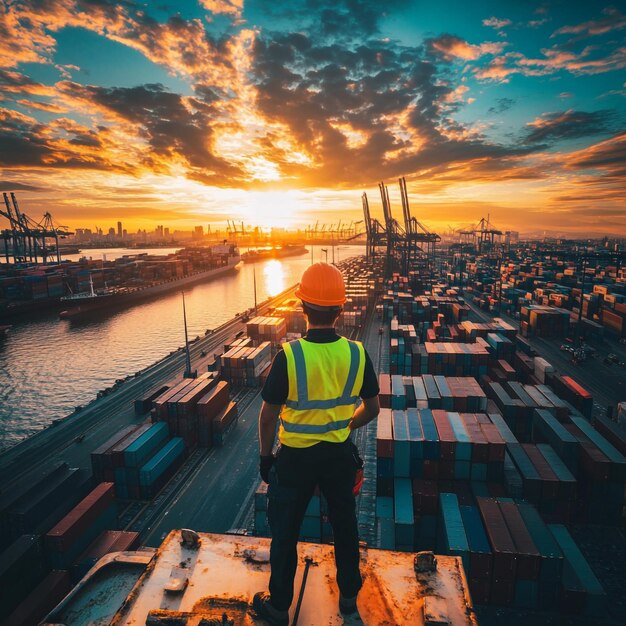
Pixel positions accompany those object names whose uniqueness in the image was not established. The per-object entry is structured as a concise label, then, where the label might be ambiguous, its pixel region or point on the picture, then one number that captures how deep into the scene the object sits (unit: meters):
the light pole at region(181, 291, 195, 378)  26.29
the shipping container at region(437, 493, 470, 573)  9.45
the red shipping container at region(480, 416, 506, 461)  12.16
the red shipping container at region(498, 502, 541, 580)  9.27
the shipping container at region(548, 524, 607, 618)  9.26
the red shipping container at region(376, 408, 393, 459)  12.65
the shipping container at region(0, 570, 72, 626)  8.70
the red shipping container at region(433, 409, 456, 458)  12.45
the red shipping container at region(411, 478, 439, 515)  11.72
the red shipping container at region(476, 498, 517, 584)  9.34
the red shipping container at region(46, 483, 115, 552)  10.32
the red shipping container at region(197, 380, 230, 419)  17.84
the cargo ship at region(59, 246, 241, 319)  58.47
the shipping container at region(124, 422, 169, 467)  14.47
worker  3.03
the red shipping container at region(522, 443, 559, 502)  11.98
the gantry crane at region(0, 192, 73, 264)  87.94
